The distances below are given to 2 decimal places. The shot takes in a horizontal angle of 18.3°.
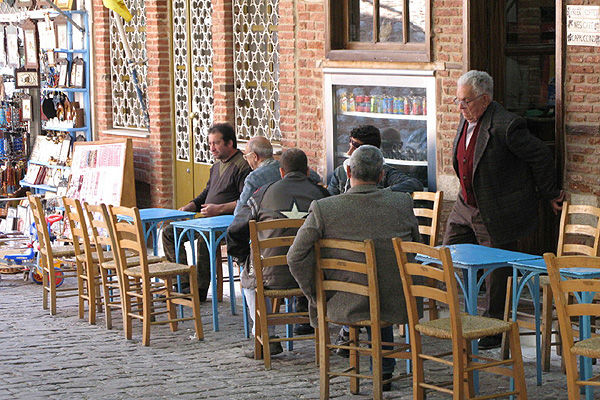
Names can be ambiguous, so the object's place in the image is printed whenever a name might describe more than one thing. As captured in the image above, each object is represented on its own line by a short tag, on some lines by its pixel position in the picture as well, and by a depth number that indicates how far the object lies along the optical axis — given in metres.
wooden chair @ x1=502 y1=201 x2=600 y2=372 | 12.12
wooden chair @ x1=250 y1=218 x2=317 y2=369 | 12.22
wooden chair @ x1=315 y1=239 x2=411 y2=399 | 10.82
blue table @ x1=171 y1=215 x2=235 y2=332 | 14.65
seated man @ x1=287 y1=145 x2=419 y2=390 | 11.02
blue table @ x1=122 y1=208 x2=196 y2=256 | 15.87
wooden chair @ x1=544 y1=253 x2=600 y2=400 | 9.25
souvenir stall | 24.43
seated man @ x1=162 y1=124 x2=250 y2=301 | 16.67
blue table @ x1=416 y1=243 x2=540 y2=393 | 11.09
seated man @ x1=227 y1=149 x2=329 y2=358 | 12.83
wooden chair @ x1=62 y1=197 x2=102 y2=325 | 15.63
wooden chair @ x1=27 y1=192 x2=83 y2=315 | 16.53
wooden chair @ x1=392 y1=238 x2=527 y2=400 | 9.93
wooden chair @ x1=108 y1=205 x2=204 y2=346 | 14.13
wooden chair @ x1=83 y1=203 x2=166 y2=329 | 14.86
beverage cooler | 15.64
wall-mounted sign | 13.08
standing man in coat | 13.22
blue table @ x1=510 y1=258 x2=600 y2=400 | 10.29
